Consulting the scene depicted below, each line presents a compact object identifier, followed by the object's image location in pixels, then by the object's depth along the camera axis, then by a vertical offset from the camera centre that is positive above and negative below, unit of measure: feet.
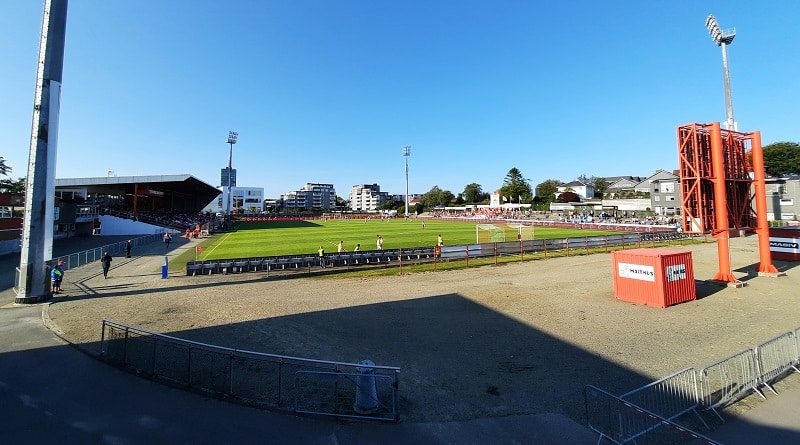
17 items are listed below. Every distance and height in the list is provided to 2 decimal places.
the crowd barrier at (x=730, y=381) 22.04 -9.87
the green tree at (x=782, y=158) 260.01 +57.79
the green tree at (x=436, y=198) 553.64 +63.69
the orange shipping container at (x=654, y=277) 44.52 -5.34
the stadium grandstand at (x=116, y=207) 149.38 +16.39
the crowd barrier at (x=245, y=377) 21.88 -9.98
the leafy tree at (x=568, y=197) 373.61 +42.45
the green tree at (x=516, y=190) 437.99 +59.17
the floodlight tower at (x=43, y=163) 48.49 +10.77
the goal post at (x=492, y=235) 131.01 +0.84
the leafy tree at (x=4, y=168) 174.15 +36.14
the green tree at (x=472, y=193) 529.04 +66.98
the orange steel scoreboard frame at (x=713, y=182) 55.36 +8.70
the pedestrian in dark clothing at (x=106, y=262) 64.48 -4.10
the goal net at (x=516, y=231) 142.07 +2.70
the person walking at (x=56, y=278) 52.44 -5.64
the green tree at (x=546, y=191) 421.18 +57.46
